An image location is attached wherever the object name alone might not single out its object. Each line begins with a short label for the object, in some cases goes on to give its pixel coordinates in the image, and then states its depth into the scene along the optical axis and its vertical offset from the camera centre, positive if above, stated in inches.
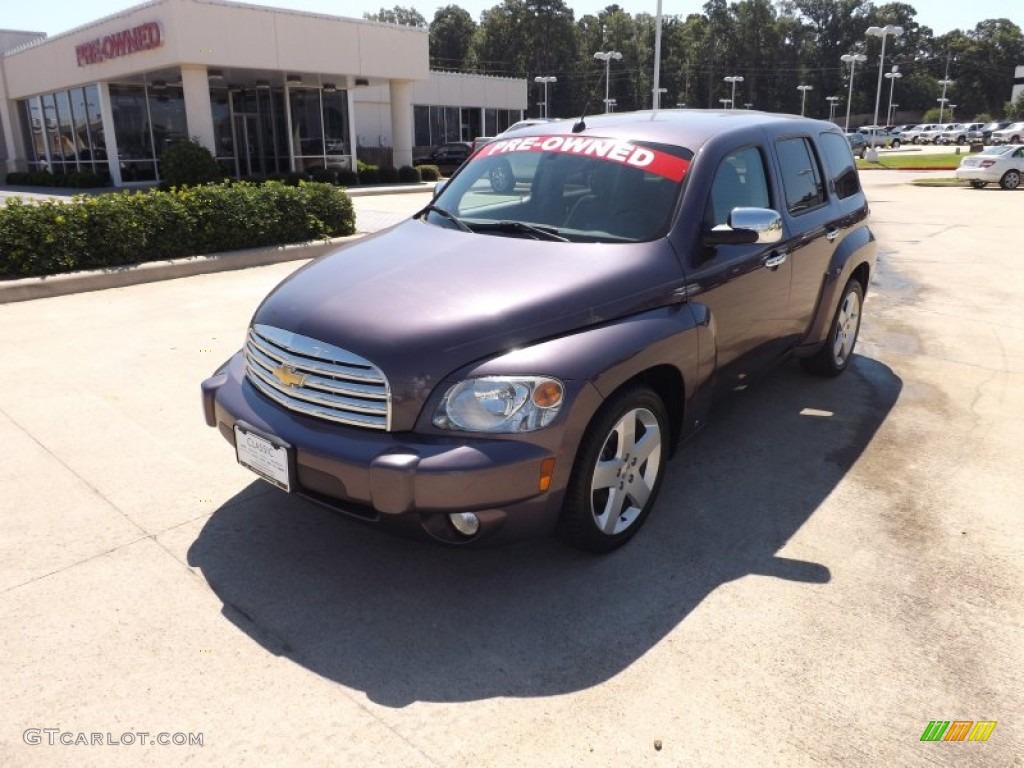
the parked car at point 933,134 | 2881.4 +39.4
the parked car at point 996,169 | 971.3 -29.5
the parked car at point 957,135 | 2667.3 +32.7
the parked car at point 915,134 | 2984.7 +41.2
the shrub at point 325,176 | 965.8 -32.2
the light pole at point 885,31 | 1259.2 +180.6
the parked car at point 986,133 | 2528.3 +37.7
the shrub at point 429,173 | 1120.8 -34.3
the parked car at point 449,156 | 1341.0 -12.7
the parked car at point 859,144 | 2308.1 +3.9
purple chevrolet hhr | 115.6 -30.2
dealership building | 888.9 +84.3
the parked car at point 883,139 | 2670.8 +20.5
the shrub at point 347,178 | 1026.7 -36.9
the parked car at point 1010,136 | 2367.1 +24.5
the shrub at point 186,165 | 855.1 -15.8
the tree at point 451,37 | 4215.1 +582.8
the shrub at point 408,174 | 1083.9 -34.2
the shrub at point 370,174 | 1056.2 -33.4
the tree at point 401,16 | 5206.7 +857.7
